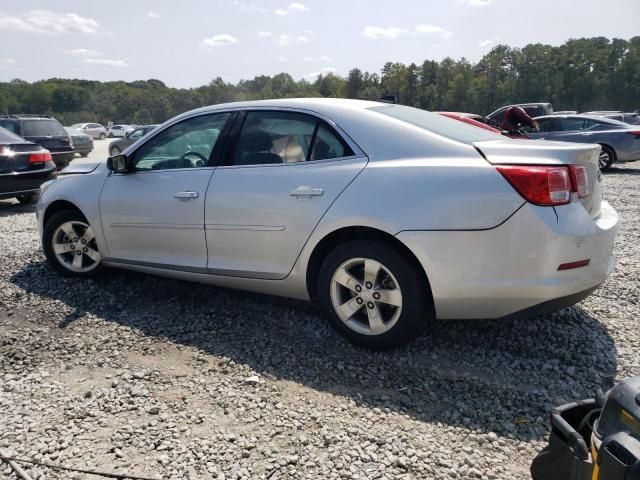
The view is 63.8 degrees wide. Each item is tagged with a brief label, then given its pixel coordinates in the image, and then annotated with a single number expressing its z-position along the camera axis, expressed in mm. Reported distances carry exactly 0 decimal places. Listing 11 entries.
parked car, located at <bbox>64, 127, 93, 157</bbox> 19734
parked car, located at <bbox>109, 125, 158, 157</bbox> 20867
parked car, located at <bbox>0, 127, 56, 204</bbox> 8375
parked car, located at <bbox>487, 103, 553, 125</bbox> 19375
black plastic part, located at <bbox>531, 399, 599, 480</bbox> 1616
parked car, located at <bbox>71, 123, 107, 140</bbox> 45594
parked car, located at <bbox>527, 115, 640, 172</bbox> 13211
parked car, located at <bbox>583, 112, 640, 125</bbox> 20573
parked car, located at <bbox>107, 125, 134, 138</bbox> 49531
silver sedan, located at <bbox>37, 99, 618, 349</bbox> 2799
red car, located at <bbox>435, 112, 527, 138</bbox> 9865
